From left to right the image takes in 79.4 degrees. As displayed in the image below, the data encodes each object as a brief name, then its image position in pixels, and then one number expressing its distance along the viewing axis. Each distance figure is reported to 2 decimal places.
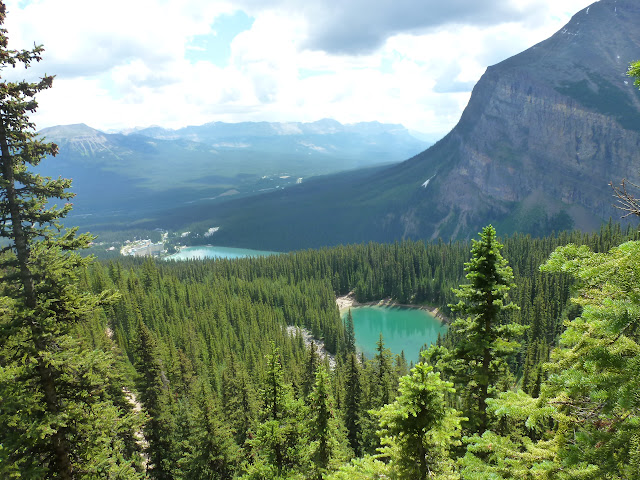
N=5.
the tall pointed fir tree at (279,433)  20.33
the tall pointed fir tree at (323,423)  22.17
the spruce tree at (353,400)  42.34
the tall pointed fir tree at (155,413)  34.47
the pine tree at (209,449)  30.05
